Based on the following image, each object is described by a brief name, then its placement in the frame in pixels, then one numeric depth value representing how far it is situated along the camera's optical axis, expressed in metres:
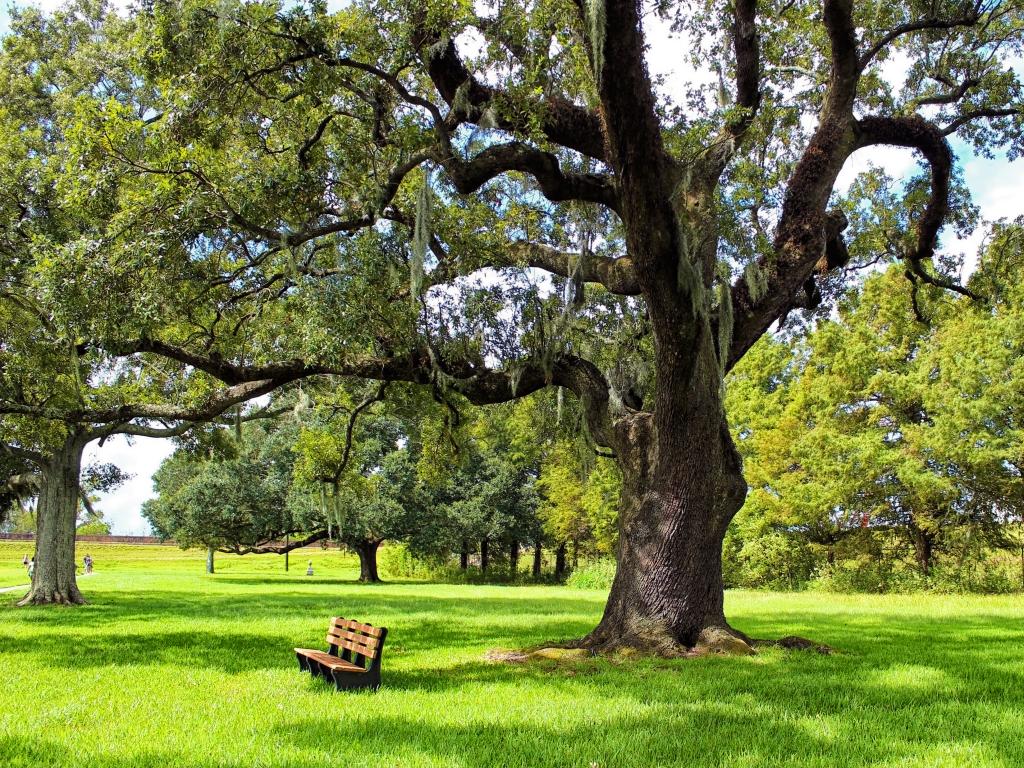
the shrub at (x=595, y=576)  31.77
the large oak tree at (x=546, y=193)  7.48
